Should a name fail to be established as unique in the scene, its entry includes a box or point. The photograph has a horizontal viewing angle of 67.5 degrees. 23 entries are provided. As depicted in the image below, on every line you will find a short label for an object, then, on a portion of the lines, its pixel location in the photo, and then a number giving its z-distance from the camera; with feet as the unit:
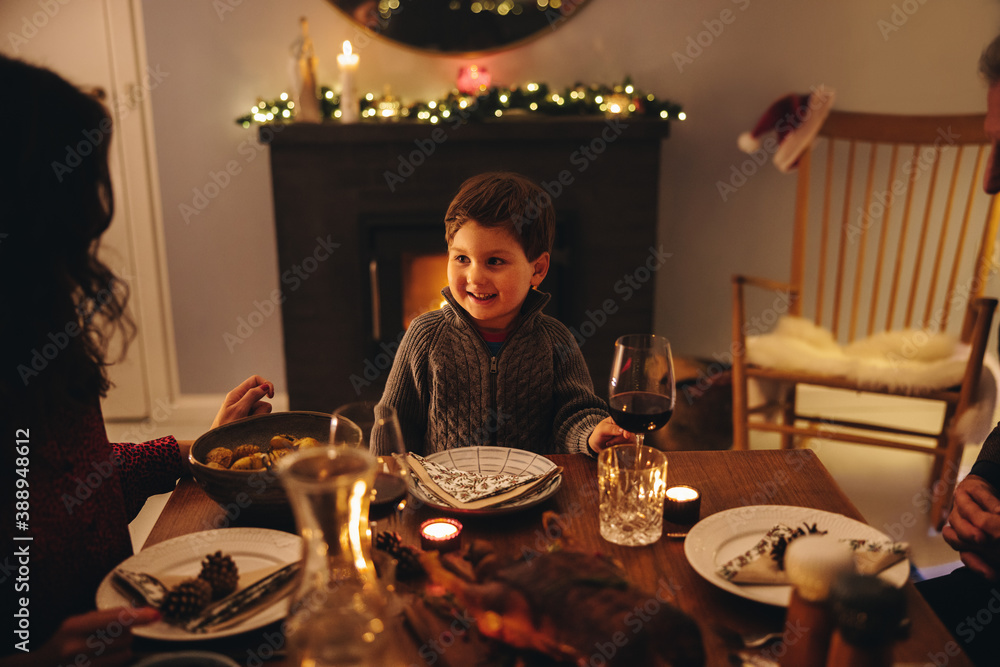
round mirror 9.27
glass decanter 1.89
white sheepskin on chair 6.96
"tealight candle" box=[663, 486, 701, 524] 3.13
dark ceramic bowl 2.88
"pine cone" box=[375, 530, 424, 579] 2.73
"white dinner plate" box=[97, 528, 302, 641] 2.63
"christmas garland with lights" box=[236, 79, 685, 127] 8.84
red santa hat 8.40
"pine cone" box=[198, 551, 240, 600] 2.58
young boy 4.33
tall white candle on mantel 8.68
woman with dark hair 2.46
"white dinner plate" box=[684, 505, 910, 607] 2.60
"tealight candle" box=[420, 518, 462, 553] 2.91
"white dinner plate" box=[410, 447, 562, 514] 3.56
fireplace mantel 8.82
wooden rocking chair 7.41
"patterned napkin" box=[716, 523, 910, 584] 2.64
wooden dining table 2.38
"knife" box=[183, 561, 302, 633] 2.43
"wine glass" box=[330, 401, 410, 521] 2.61
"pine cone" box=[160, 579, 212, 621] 2.45
